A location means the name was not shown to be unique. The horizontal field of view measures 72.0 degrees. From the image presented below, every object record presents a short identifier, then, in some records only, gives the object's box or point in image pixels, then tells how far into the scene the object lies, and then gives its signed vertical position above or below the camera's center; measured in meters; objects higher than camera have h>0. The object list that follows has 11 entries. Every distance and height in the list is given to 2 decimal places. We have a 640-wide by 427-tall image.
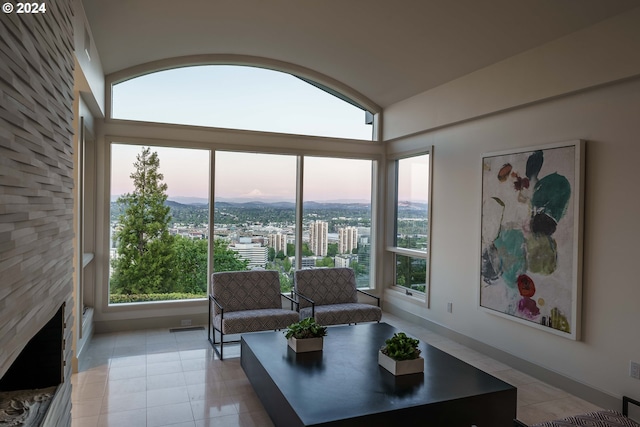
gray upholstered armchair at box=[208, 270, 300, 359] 4.56 -1.07
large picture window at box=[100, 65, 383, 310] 5.57 +0.39
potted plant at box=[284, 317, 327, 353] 3.66 -1.05
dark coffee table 2.66 -1.18
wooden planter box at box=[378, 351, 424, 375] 3.21 -1.12
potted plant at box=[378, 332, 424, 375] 3.22 -1.07
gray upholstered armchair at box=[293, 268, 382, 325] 5.08 -1.07
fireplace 2.43 -0.93
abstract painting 3.83 -0.19
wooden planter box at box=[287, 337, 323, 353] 3.65 -1.11
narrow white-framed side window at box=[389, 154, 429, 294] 6.04 -0.15
